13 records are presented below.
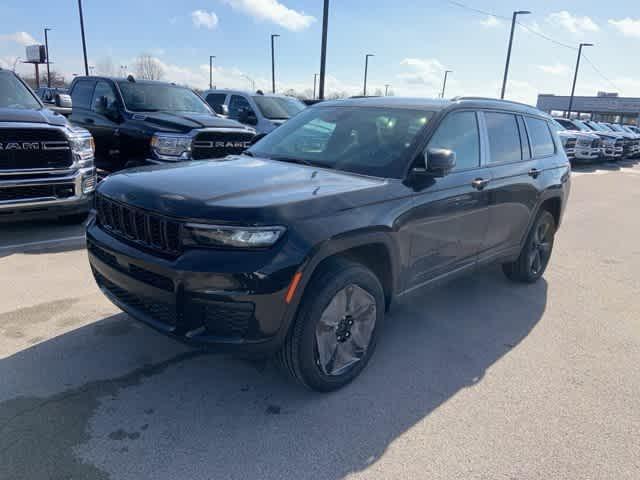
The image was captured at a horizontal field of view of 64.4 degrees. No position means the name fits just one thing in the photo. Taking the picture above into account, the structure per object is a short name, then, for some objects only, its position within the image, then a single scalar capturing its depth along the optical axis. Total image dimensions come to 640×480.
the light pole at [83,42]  28.11
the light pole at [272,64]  43.03
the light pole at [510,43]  28.90
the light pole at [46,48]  42.06
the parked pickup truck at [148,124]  7.02
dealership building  73.00
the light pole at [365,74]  56.34
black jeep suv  2.54
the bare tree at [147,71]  60.97
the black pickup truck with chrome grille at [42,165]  5.23
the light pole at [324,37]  14.73
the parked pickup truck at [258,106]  10.98
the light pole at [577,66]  41.53
